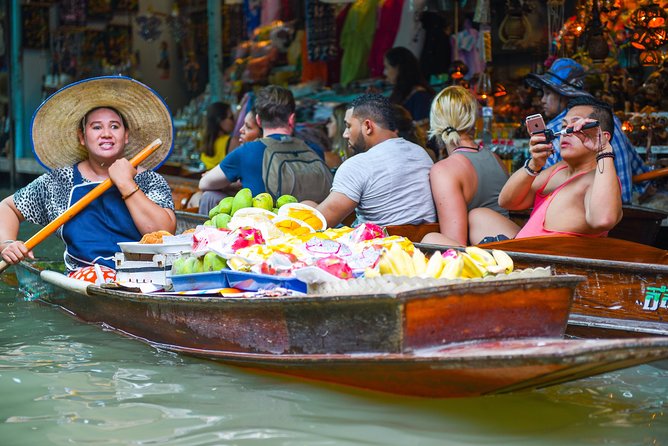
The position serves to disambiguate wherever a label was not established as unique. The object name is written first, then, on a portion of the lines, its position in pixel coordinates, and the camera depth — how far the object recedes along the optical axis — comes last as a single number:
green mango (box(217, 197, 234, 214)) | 9.50
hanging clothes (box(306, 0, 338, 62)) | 20.67
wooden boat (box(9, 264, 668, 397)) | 5.98
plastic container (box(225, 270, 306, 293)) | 7.29
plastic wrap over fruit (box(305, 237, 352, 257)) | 7.43
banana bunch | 6.98
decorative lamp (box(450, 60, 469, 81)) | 17.07
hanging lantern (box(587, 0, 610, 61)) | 15.28
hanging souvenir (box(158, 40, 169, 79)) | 27.36
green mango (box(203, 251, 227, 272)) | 7.90
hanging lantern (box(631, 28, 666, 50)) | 14.61
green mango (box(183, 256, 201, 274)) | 8.18
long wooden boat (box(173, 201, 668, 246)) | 11.65
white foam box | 8.89
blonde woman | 10.25
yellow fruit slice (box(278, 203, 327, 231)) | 8.77
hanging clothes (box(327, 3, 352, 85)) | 20.45
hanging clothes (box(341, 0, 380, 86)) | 19.77
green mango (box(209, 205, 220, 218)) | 9.57
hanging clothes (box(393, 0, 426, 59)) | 18.83
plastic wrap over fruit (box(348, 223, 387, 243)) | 7.78
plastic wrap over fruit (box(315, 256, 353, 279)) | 7.07
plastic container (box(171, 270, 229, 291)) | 7.83
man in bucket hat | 11.46
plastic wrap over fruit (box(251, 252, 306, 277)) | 7.34
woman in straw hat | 9.78
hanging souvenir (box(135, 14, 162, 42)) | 26.83
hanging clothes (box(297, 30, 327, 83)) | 21.22
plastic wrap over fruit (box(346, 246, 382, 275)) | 7.22
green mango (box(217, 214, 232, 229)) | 8.97
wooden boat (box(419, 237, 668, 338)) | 8.26
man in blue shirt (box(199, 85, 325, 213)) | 11.89
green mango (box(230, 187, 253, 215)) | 9.37
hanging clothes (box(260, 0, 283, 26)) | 22.36
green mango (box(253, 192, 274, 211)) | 9.35
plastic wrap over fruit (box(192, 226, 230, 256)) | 8.08
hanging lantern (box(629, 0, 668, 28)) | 14.46
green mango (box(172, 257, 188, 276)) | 8.29
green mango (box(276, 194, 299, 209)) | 9.74
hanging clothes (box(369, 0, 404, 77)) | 19.33
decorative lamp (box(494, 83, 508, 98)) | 16.54
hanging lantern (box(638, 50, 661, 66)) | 14.83
